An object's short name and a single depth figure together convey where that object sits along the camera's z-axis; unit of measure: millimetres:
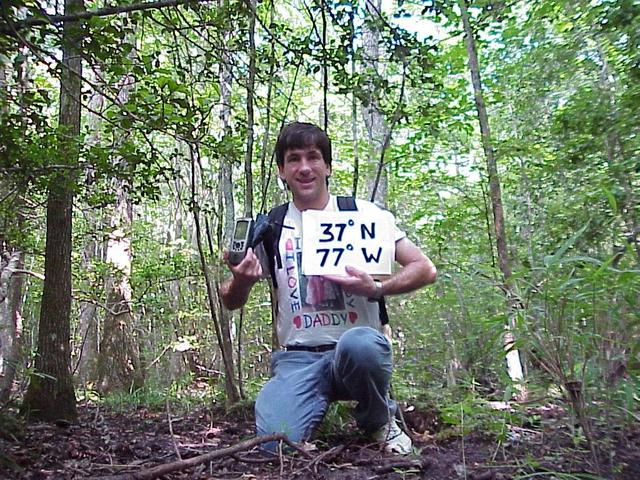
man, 2822
